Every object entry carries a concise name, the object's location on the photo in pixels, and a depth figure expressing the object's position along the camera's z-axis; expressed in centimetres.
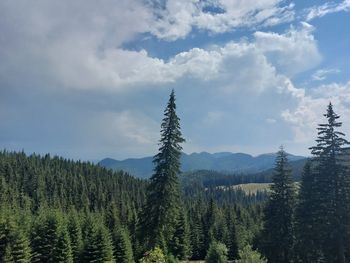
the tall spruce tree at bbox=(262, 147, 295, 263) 4331
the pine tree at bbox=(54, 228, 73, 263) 6981
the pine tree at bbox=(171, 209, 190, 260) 8725
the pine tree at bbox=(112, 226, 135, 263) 7525
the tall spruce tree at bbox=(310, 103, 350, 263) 3544
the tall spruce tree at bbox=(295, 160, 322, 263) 3791
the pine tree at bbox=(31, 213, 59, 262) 7090
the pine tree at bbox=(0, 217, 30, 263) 6750
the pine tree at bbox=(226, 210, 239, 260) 9125
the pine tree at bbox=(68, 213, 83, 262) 7373
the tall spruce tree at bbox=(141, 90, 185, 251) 4484
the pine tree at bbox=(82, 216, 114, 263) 6825
